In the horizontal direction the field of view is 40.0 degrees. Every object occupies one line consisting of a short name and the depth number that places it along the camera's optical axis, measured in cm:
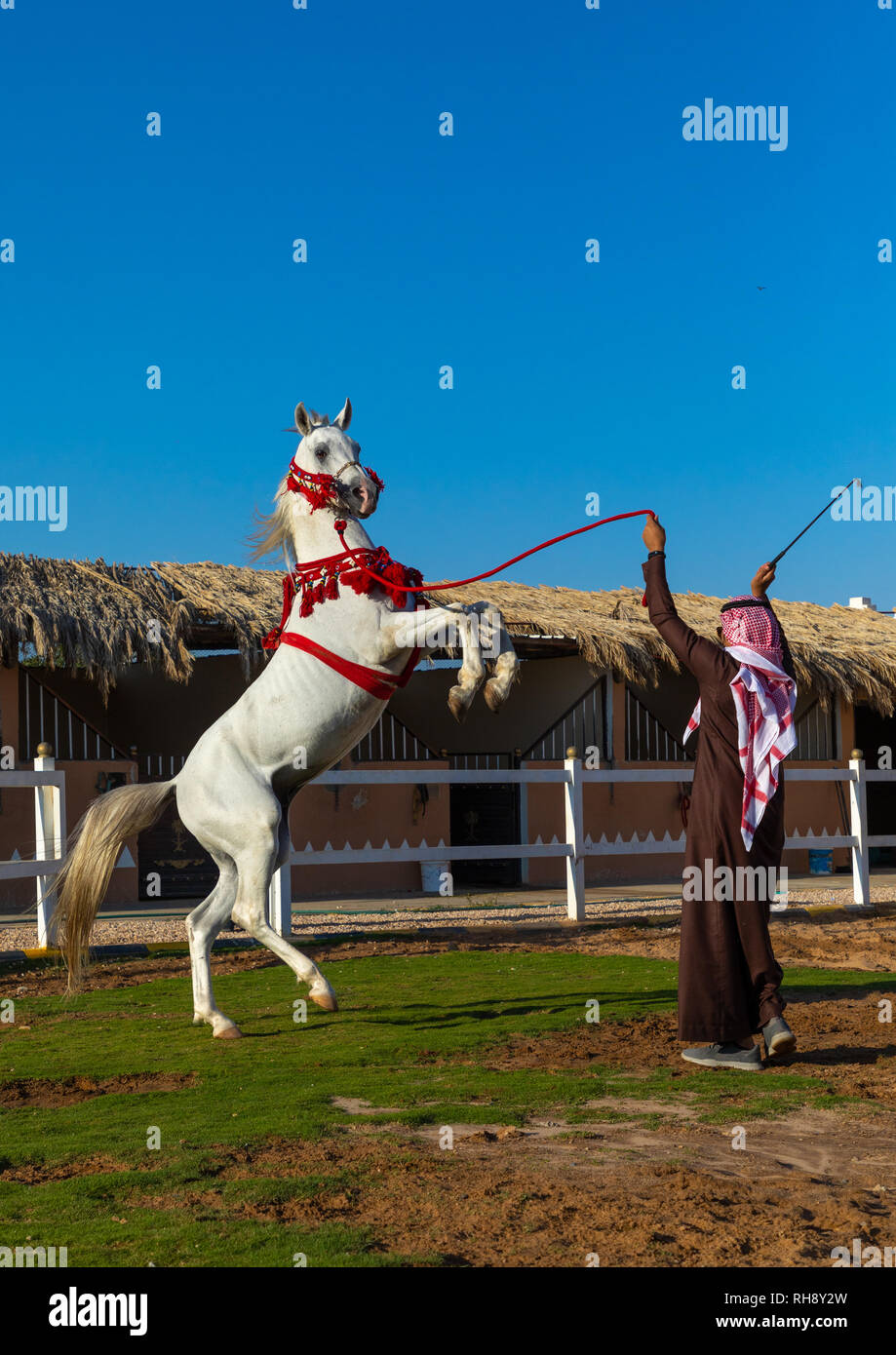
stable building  1328
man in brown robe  516
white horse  565
